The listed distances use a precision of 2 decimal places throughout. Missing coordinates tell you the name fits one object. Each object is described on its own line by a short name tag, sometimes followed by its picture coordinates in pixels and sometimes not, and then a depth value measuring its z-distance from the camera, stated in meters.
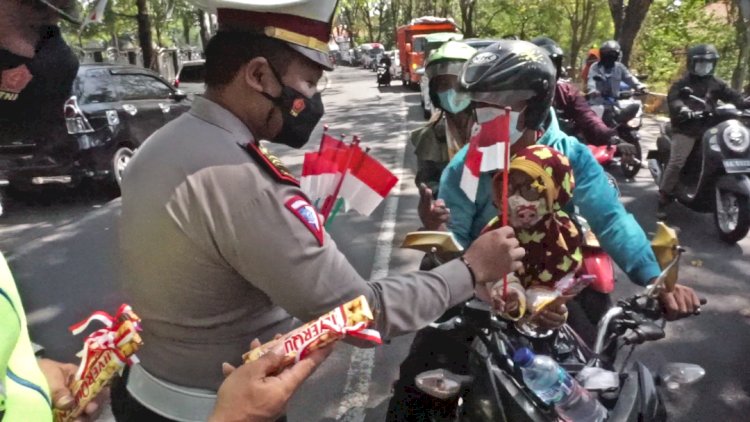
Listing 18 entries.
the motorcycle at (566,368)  1.77
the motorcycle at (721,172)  5.91
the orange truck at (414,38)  26.27
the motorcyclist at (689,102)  6.71
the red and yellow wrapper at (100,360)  1.42
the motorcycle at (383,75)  29.23
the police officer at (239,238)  1.33
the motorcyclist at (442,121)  3.61
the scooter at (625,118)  8.78
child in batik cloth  1.89
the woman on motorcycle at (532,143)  2.13
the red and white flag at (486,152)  1.70
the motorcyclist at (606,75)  9.35
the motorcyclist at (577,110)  6.33
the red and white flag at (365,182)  1.74
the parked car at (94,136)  8.30
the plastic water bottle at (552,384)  1.74
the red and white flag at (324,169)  1.74
